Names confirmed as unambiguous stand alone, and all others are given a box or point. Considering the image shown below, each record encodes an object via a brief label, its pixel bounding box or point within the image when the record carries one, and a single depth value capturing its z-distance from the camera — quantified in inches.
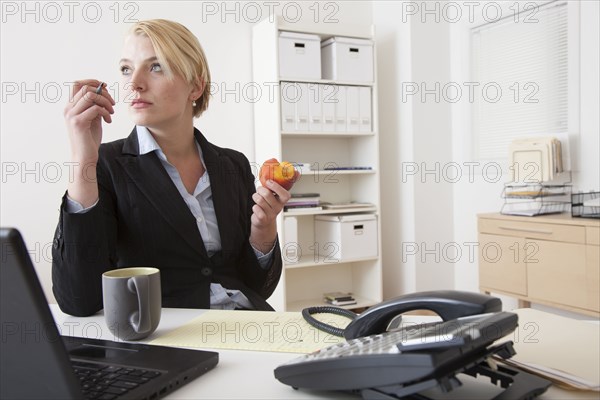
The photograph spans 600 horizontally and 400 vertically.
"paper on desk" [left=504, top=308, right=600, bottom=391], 26.5
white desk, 25.4
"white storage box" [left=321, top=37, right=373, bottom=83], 136.6
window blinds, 122.9
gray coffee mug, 35.4
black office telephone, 22.1
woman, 43.3
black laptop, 20.2
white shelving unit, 131.6
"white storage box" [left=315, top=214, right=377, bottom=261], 137.5
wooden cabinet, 100.6
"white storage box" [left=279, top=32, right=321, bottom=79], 129.6
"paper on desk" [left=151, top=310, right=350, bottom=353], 34.5
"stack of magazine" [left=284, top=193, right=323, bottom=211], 134.3
